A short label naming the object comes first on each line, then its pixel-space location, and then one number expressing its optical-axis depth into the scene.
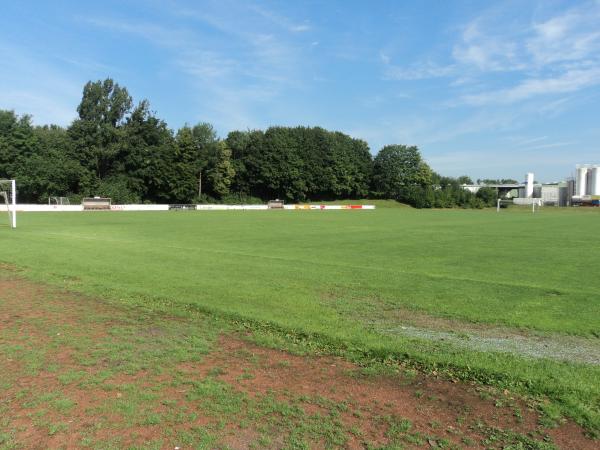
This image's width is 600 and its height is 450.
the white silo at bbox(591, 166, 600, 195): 146.12
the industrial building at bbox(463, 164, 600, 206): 142.88
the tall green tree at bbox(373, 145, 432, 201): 117.94
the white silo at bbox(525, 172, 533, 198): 157.50
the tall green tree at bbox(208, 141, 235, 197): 94.44
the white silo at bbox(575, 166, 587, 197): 150.50
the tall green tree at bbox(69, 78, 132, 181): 80.81
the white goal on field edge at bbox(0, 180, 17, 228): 63.02
